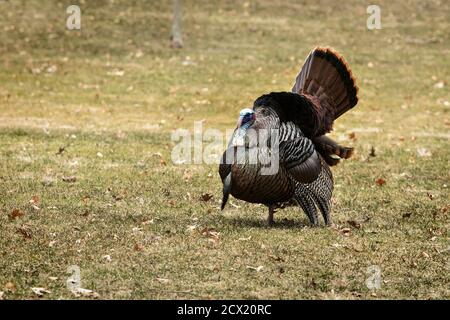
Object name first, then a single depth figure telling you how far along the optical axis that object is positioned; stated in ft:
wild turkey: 63.41
